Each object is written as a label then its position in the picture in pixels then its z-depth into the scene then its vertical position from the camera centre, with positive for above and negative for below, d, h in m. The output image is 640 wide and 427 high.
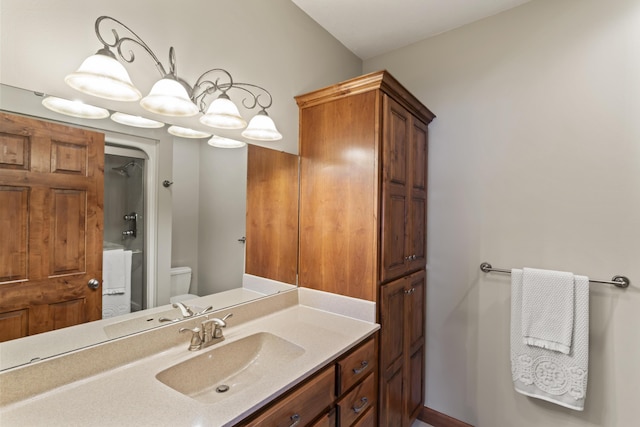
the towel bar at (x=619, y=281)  1.52 -0.32
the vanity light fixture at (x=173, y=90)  0.98 +0.49
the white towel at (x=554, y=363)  1.55 -0.79
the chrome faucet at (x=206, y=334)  1.22 -0.50
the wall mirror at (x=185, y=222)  1.04 -0.03
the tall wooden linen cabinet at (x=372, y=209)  1.57 +0.05
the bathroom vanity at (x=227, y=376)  0.84 -0.55
